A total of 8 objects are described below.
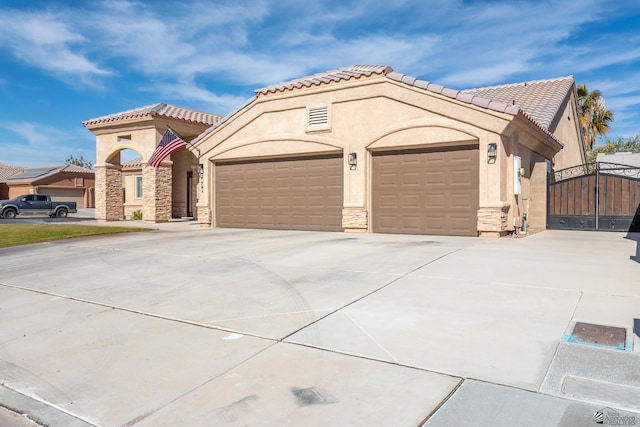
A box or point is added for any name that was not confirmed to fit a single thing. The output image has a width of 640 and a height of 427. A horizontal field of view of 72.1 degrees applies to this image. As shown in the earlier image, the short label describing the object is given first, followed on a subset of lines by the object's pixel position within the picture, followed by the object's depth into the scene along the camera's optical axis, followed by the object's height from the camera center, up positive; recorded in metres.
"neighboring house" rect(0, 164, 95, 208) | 44.73 +2.76
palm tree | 31.27 +6.98
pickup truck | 31.66 +0.14
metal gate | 14.34 +0.23
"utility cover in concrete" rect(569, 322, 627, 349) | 4.04 -1.21
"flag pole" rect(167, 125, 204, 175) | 18.73 +1.83
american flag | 20.09 +2.88
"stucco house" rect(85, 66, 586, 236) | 12.94 +1.77
